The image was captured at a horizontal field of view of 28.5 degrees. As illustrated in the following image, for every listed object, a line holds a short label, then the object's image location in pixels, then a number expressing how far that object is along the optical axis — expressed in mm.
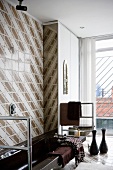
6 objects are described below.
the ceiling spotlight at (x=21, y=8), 3307
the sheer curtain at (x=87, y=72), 5824
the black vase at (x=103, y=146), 4082
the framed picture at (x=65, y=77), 4926
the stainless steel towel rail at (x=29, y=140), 1936
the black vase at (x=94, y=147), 3973
